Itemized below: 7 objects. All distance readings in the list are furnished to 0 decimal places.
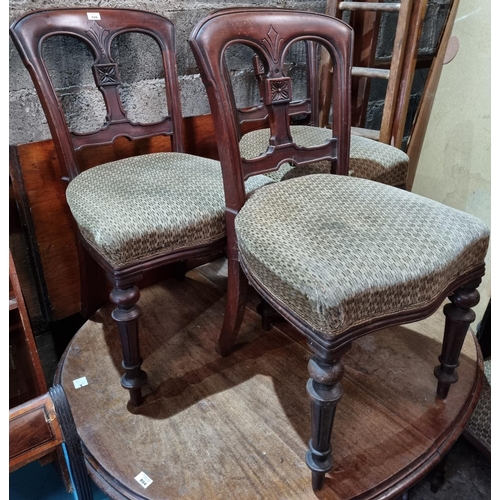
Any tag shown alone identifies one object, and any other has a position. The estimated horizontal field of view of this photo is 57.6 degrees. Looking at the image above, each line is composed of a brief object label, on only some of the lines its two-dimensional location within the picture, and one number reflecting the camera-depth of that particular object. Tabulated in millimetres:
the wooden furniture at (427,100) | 1922
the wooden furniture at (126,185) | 989
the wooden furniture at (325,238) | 773
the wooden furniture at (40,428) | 605
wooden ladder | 1700
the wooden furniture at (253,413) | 951
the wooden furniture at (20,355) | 1009
